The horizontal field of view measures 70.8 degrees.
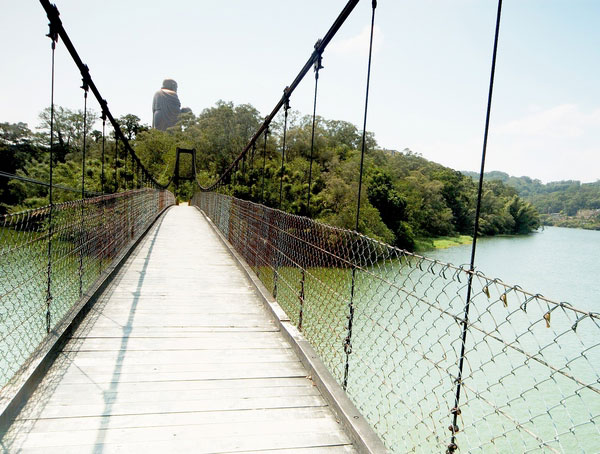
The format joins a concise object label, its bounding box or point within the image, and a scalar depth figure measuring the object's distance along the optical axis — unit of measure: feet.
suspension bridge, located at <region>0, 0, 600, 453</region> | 4.74
